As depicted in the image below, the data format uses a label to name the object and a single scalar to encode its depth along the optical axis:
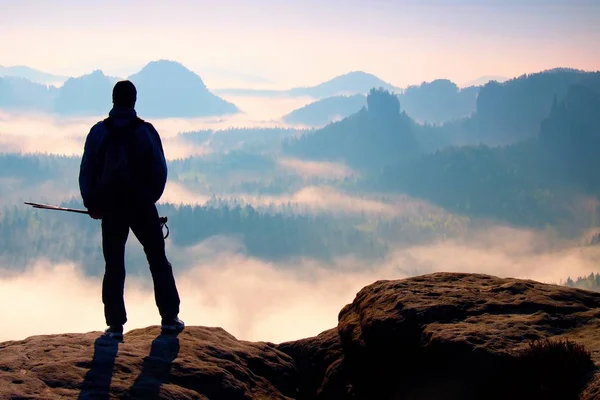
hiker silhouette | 11.62
